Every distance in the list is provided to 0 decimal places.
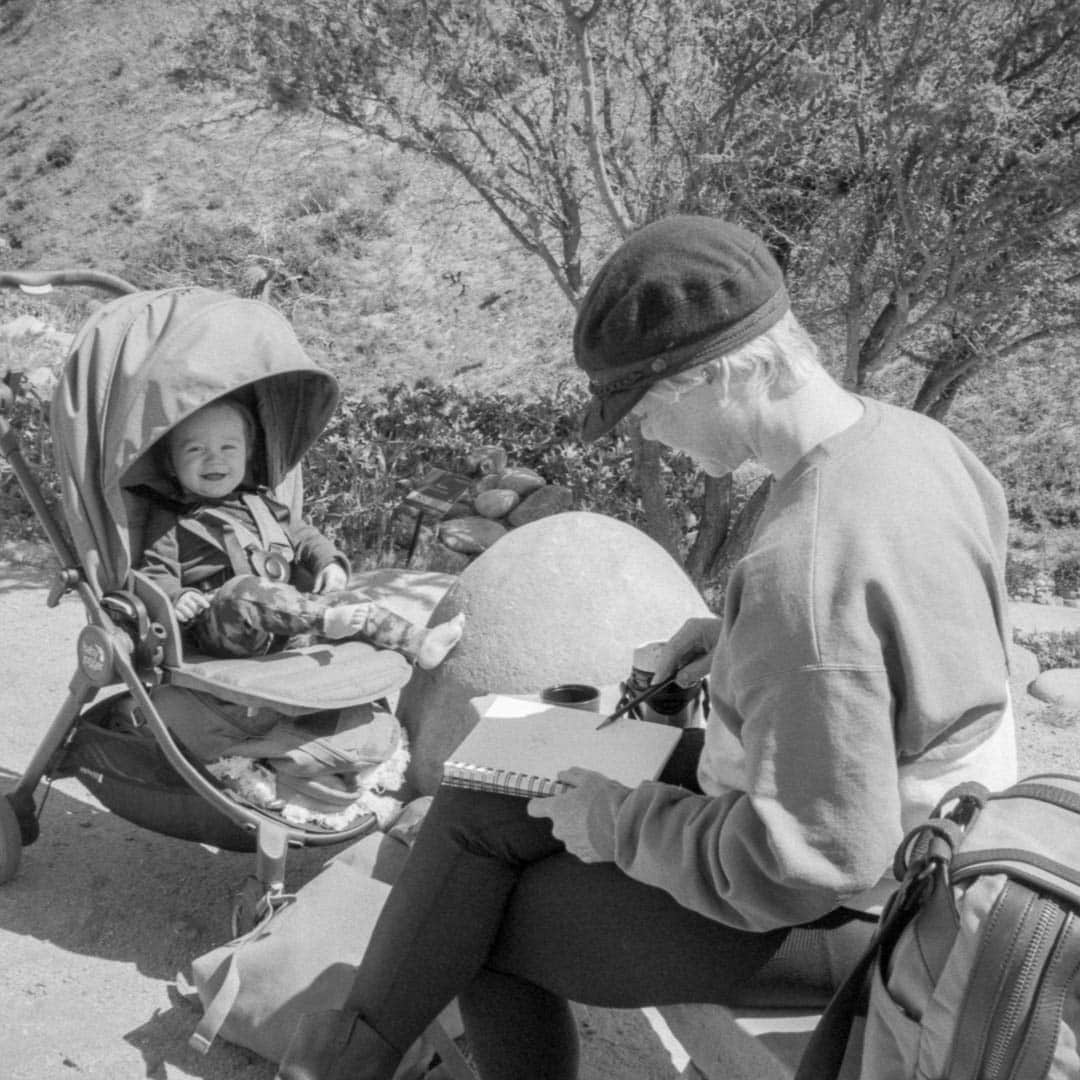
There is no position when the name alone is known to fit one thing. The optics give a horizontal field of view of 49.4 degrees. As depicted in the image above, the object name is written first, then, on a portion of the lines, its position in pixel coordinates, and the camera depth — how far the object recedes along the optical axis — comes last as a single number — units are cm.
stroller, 291
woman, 153
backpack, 132
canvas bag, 250
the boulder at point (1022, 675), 480
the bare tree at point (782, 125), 497
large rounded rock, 329
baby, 303
